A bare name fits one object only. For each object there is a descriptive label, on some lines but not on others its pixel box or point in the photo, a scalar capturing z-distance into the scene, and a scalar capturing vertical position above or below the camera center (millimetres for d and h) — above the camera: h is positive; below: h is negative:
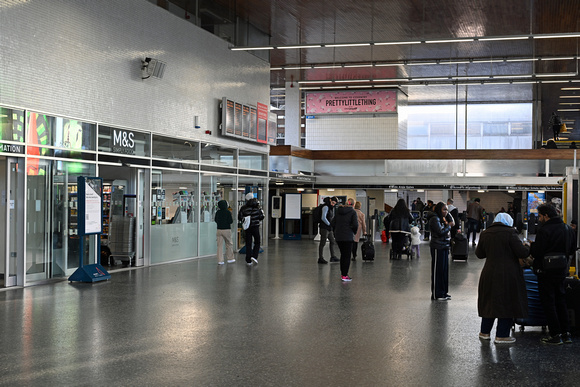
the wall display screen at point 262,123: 19547 +1984
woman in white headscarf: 6711 -935
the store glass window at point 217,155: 16523 +879
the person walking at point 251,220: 14508 -665
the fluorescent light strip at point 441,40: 13656 +3075
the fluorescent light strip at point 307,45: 14254 +3136
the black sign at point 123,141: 12938 +933
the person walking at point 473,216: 22062 -838
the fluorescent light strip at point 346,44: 14077 +3095
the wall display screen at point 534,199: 25734 -302
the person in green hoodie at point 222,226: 14734 -811
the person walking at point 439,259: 9688 -997
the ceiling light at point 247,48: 15311 +3264
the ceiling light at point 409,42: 13792 +3077
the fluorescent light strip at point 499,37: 13467 +3163
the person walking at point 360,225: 16297 -884
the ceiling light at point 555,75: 17253 +3084
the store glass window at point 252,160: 18688 +854
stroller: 16375 -1314
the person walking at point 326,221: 15287 -721
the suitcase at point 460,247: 16156 -1352
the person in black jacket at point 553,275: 6867 -865
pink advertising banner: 25234 +3374
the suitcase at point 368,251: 15439 -1405
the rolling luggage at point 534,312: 7418 -1342
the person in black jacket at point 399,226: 16219 -867
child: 16880 -1254
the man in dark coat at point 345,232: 11812 -741
